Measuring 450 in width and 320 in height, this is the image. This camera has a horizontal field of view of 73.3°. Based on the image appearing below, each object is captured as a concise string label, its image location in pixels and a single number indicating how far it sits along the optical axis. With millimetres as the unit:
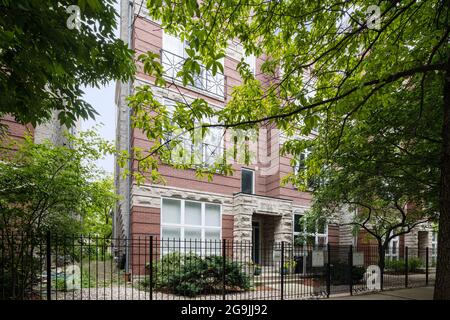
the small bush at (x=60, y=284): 9391
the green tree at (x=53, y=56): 4004
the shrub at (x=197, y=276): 9828
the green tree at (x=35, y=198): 7457
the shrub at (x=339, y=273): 11961
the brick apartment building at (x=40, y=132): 10461
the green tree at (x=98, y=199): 8648
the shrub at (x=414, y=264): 20252
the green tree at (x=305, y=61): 5625
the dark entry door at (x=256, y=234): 17180
